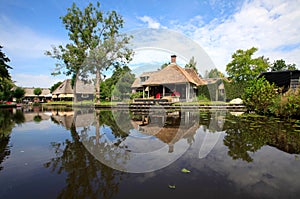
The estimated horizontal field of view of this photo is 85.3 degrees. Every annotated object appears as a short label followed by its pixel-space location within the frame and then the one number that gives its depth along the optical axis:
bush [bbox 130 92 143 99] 24.55
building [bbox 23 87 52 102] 53.59
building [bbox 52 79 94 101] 37.91
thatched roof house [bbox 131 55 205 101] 21.50
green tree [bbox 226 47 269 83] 27.75
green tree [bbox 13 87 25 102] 39.06
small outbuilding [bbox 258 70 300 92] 20.42
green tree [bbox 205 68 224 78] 42.61
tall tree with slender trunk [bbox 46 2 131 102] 22.86
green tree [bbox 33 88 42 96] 52.47
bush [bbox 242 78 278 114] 10.88
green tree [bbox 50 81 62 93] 58.95
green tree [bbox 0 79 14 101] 21.57
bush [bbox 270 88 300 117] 8.56
